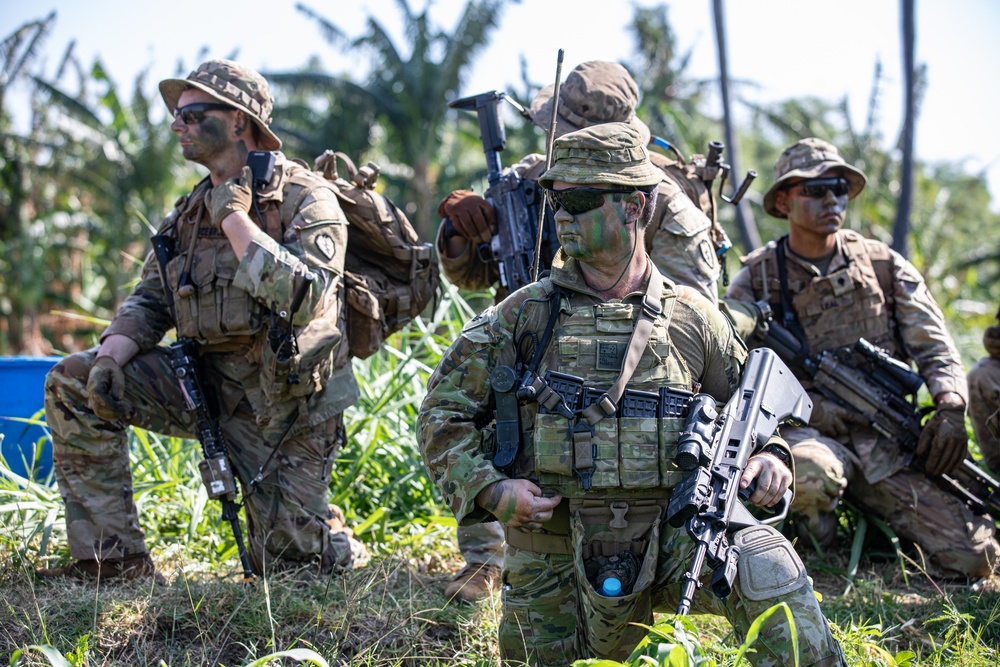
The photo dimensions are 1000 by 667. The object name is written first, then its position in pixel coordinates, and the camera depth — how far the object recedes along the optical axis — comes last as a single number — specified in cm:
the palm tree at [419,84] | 2122
